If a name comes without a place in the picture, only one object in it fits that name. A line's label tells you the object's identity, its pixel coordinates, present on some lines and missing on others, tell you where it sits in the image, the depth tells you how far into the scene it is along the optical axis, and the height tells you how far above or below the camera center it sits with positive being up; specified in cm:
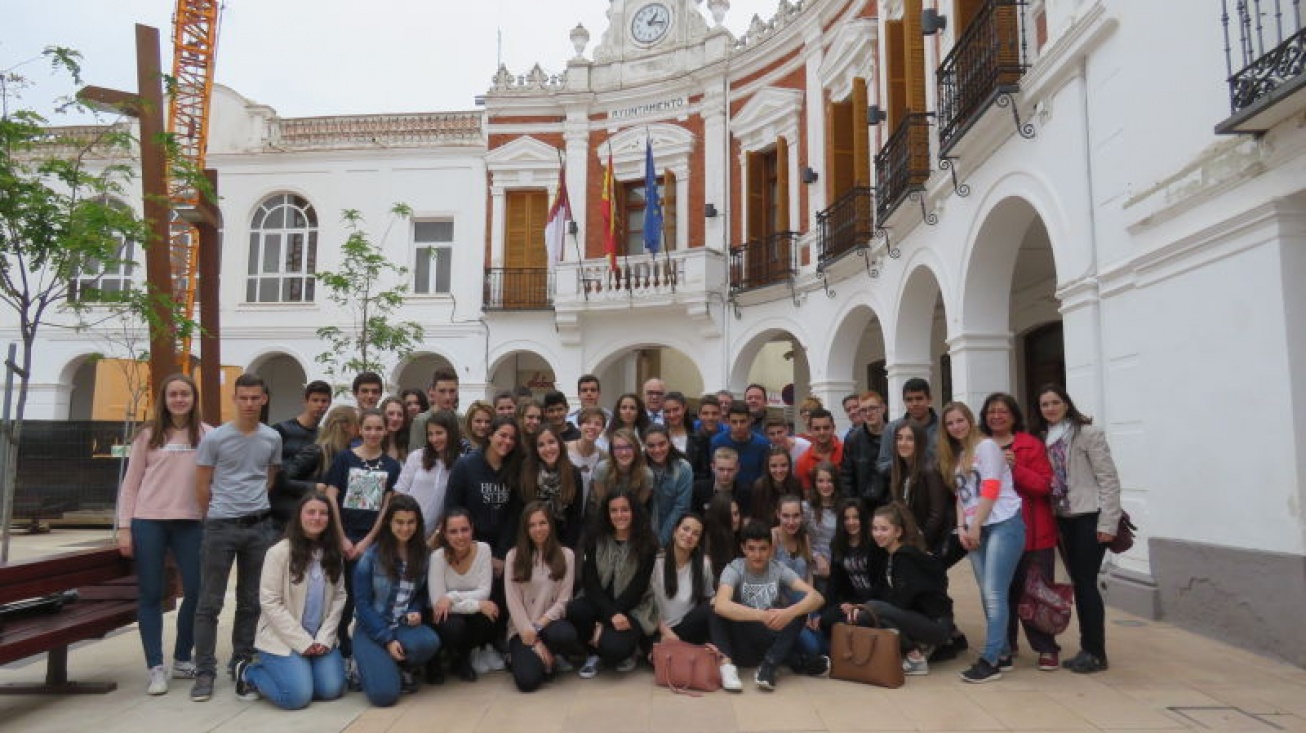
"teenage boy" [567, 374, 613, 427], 694 +32
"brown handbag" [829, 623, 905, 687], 489 -130
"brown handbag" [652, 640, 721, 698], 487 -135
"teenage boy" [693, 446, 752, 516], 595 -38
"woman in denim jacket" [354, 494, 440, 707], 476 -101
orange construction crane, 1869 +732
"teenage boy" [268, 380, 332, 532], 541 -2
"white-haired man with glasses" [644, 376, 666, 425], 724 +28
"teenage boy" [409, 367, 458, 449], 670 +31
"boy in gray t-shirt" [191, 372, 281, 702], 488 -44
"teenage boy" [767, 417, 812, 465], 661 -8
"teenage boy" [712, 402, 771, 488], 642 -11
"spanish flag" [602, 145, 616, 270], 1524 +386
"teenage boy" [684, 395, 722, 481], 655 -5
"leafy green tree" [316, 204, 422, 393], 1452 +230
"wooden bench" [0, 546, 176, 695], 429 -99
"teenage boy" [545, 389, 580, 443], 638 +12
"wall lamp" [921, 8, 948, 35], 891 +421
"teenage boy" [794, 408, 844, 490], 631 -11
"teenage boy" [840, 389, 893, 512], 620 -14
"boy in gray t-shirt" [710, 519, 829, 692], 499 -105
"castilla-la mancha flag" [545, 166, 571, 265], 1571 +377
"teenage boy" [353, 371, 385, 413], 613 +28
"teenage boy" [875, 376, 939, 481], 588 +13
